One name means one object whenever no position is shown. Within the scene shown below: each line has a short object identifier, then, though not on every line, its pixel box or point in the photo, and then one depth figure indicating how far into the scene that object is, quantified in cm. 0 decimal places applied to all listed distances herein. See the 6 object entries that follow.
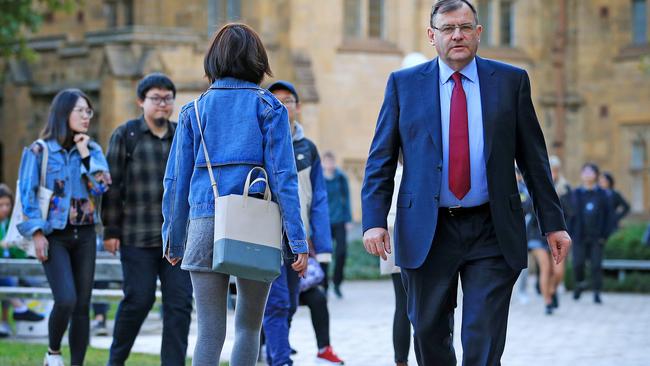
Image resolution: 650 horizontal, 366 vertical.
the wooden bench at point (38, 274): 2086
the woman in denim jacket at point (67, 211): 1598
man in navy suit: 1095
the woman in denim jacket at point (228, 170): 1125
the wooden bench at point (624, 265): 3733
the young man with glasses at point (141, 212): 1510
